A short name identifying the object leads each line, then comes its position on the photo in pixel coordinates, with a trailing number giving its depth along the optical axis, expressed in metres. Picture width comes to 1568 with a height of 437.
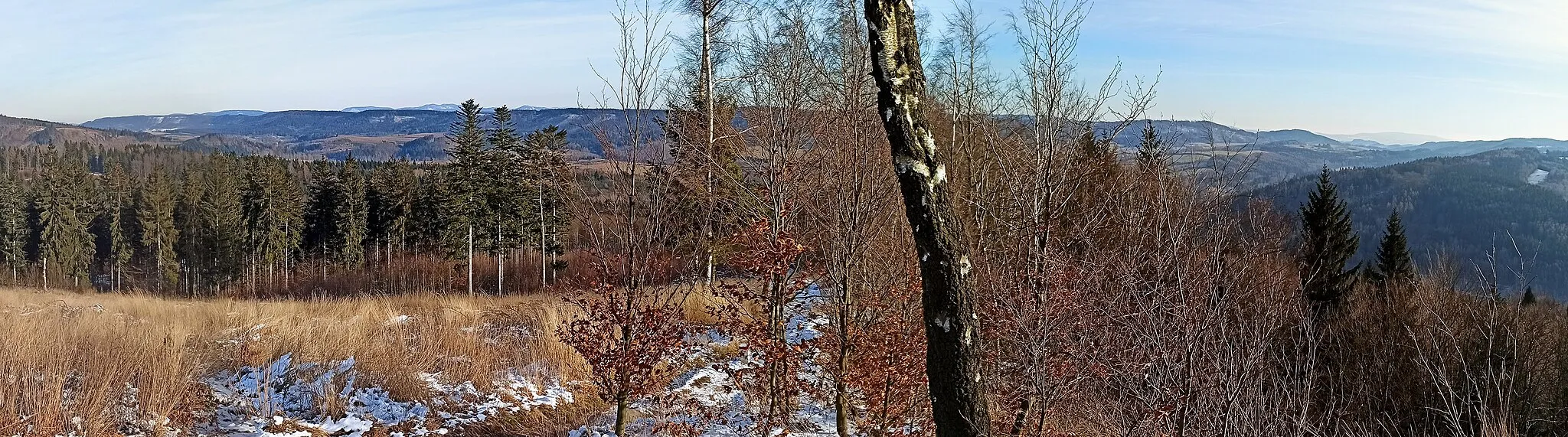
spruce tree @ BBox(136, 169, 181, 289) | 49.62
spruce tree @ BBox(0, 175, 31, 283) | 51.19
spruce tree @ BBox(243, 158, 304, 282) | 46.94
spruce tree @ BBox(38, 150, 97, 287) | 48.62
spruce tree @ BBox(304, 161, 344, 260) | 49.25
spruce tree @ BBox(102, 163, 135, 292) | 52.66
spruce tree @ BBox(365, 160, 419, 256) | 48.22
